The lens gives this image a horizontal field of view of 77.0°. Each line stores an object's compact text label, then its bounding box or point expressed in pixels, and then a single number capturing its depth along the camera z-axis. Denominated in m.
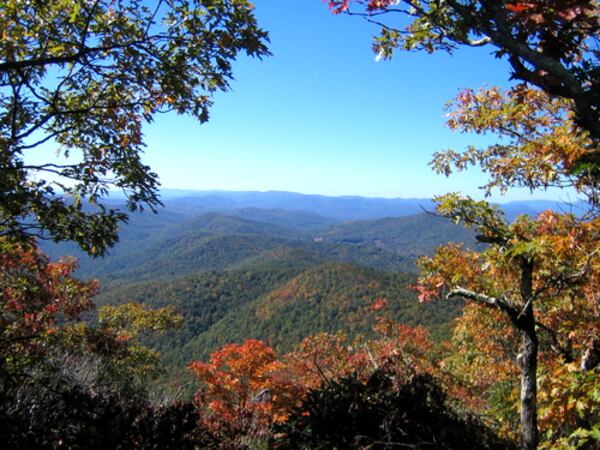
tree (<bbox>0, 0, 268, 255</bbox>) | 3.26
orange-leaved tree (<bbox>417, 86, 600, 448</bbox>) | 3.35
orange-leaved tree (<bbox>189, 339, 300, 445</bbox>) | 9.12
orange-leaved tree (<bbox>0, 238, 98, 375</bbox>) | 6.29
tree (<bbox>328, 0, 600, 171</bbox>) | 1.69
